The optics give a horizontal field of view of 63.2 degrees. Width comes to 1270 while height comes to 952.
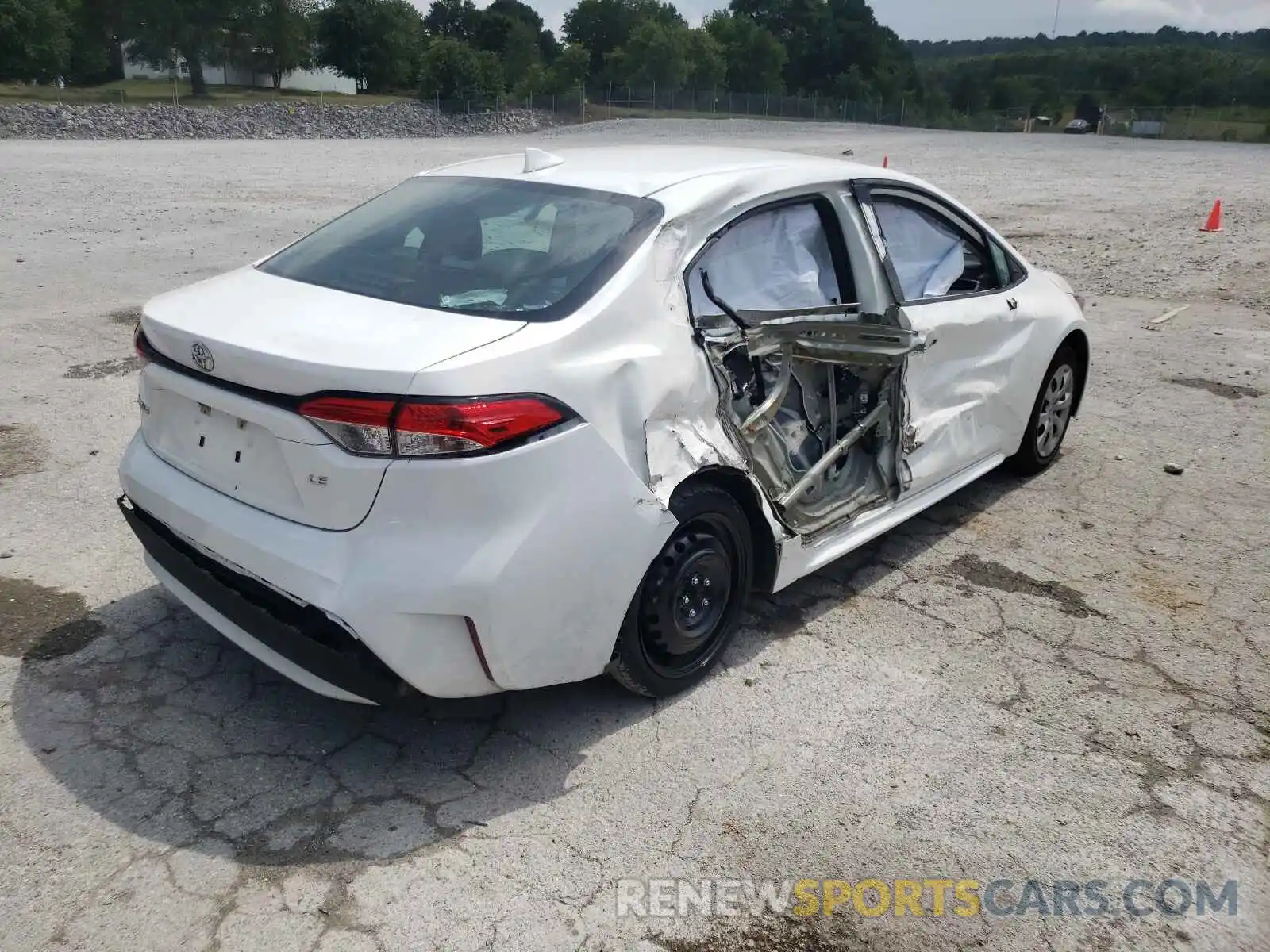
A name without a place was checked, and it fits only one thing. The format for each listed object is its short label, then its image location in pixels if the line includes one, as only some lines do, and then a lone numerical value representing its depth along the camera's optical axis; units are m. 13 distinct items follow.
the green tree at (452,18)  106.69
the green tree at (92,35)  67.81
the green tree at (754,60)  102.25
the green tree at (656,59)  85.19
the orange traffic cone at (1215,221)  14.40
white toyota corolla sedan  2.67
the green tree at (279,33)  69.12
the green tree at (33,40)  59.56
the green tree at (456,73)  65.75
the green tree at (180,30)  64.56
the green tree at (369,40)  77.44
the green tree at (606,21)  105.88
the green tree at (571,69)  81.88
